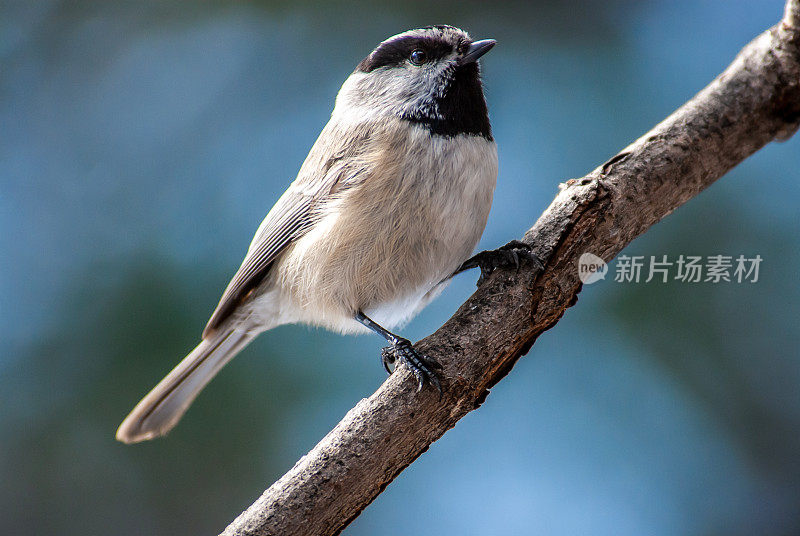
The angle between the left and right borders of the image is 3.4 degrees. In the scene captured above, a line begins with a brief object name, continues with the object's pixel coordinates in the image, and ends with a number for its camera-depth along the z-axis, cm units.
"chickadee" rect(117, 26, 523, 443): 297
